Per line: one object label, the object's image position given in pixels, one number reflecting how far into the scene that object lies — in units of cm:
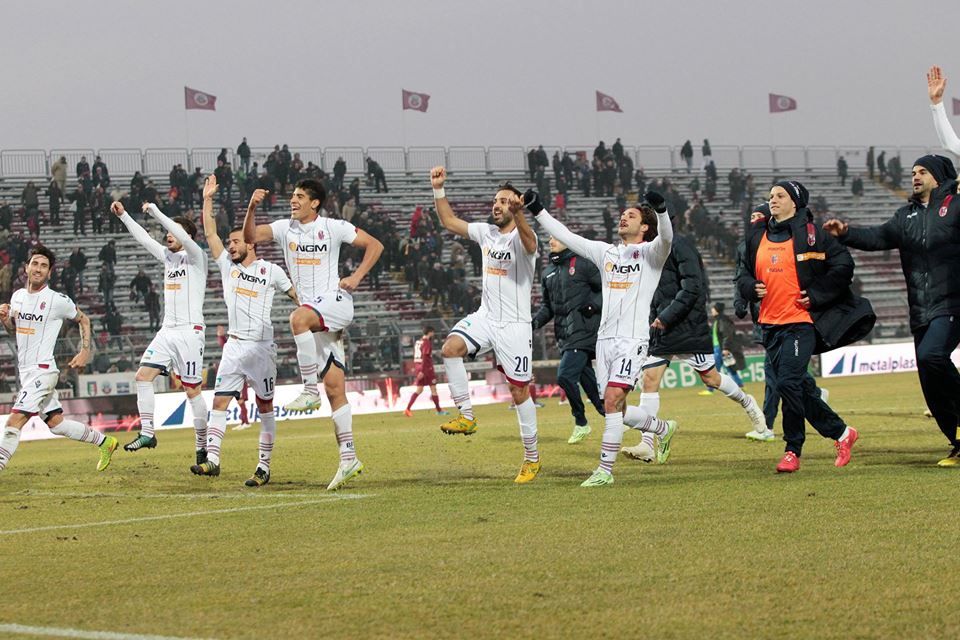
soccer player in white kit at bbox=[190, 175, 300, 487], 1336
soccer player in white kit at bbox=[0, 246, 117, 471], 1406
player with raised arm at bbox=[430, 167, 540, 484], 1175
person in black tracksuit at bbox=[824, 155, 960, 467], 1112
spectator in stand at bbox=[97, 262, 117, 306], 3656
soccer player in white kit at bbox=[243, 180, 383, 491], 1203
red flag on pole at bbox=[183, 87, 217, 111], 4847
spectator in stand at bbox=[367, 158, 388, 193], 4797
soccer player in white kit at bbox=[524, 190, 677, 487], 1128
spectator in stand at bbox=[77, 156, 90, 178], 4166
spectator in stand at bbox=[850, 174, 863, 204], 5562
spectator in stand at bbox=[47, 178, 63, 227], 4075
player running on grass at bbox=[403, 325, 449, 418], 2961
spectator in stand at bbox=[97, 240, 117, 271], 3784
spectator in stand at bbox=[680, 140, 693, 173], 5300
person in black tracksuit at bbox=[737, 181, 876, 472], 1138
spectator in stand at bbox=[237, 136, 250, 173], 4325
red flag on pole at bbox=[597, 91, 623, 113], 5622
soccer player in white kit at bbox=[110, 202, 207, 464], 1512
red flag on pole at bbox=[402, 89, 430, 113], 5235
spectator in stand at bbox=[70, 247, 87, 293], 3675
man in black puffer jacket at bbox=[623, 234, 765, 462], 1291
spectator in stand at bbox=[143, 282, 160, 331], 3503
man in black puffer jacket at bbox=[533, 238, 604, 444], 1620
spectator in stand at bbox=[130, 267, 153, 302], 3650
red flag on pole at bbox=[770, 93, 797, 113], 5981
